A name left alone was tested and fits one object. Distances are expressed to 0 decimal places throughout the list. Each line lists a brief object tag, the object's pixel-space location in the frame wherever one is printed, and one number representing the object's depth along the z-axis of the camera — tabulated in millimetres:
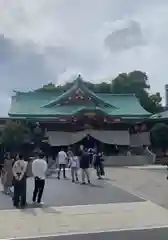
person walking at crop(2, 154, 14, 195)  8564
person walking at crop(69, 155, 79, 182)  10669
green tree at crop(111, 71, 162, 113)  31480
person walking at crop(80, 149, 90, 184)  9994
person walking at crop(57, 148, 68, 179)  11748
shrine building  21781
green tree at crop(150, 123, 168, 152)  22505
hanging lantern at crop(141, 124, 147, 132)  23610
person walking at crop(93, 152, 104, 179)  11519
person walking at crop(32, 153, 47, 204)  7165
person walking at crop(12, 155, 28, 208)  7070
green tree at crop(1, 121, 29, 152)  20714
